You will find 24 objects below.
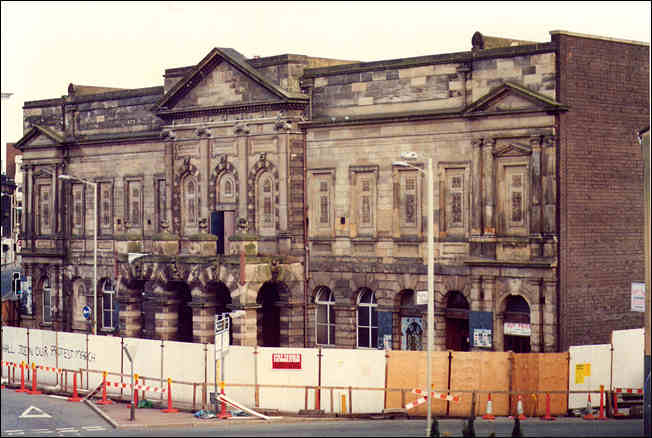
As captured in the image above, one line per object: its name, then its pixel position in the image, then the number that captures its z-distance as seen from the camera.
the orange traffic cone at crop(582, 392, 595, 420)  49.06
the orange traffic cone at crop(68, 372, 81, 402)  55.29
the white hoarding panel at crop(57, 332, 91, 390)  58.44
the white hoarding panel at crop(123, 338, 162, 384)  55.16
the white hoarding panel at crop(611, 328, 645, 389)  51.53
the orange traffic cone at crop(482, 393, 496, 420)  48.62
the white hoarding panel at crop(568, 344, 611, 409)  50.38
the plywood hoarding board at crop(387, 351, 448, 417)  50.12
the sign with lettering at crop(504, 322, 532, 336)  56.00
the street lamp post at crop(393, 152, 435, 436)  45.62
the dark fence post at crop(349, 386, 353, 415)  49.56
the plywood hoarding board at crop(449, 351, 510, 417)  50.03
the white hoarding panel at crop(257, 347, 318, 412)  51.09
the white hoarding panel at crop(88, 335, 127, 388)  57.28
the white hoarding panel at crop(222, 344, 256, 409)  52.12
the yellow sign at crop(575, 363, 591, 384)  50.72
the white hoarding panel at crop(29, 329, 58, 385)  60.69
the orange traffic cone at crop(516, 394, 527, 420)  48.73
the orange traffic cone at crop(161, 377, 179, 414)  51.22
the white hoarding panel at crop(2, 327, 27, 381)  62.84
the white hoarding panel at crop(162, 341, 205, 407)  53.53
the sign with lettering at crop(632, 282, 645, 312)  49.78
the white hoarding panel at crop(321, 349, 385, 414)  50.28
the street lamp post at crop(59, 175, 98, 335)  68.69
